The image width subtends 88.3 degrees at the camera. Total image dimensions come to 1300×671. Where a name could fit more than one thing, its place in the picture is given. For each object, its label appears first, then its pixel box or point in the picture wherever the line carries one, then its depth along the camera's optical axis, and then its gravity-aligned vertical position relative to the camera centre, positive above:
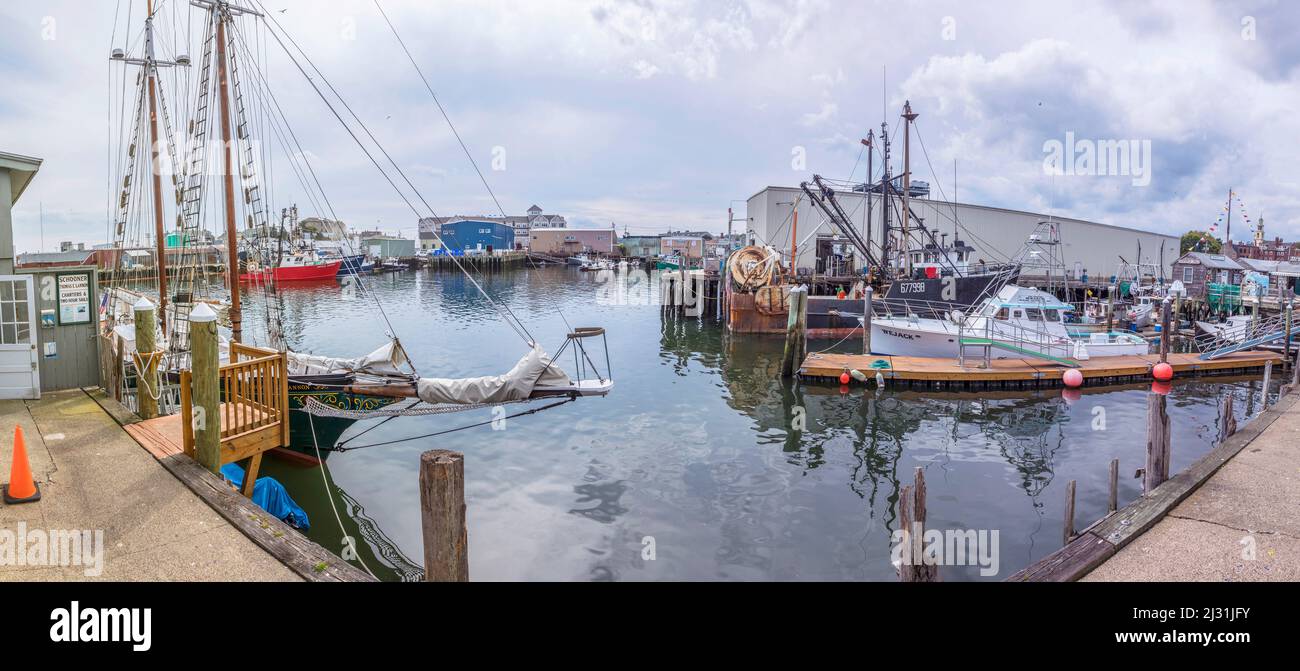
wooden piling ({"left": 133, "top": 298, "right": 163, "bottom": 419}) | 10.03 -1.09
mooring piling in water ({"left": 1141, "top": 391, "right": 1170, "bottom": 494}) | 9.15 -2.24
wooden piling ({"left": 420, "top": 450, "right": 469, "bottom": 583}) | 5.23 -1.83
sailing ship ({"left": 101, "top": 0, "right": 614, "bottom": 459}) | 11.95 -1.52
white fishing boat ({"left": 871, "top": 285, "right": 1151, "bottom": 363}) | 23.81 -1.89
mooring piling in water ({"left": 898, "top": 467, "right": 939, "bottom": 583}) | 6.77 -2.73
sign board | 12.48 -0.22
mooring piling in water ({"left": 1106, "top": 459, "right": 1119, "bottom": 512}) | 10.01 -3.10
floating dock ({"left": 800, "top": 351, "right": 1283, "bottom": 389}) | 21.62 -2.91
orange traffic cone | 7.03 -2.07
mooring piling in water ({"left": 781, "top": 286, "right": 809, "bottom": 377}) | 23.78 -1.70
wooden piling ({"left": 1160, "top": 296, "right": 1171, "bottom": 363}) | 23.27 -1.70
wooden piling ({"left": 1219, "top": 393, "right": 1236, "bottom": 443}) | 12.86 -2.69
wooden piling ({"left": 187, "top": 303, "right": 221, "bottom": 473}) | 7.71 -1.12
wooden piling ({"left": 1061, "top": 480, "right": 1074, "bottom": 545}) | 9.17 -3.25
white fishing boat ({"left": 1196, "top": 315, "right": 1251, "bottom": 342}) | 28.43 -2.08
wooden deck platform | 8.67 -2.08
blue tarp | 10.01 -3.26
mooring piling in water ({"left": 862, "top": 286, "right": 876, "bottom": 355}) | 26.17 -1.66
